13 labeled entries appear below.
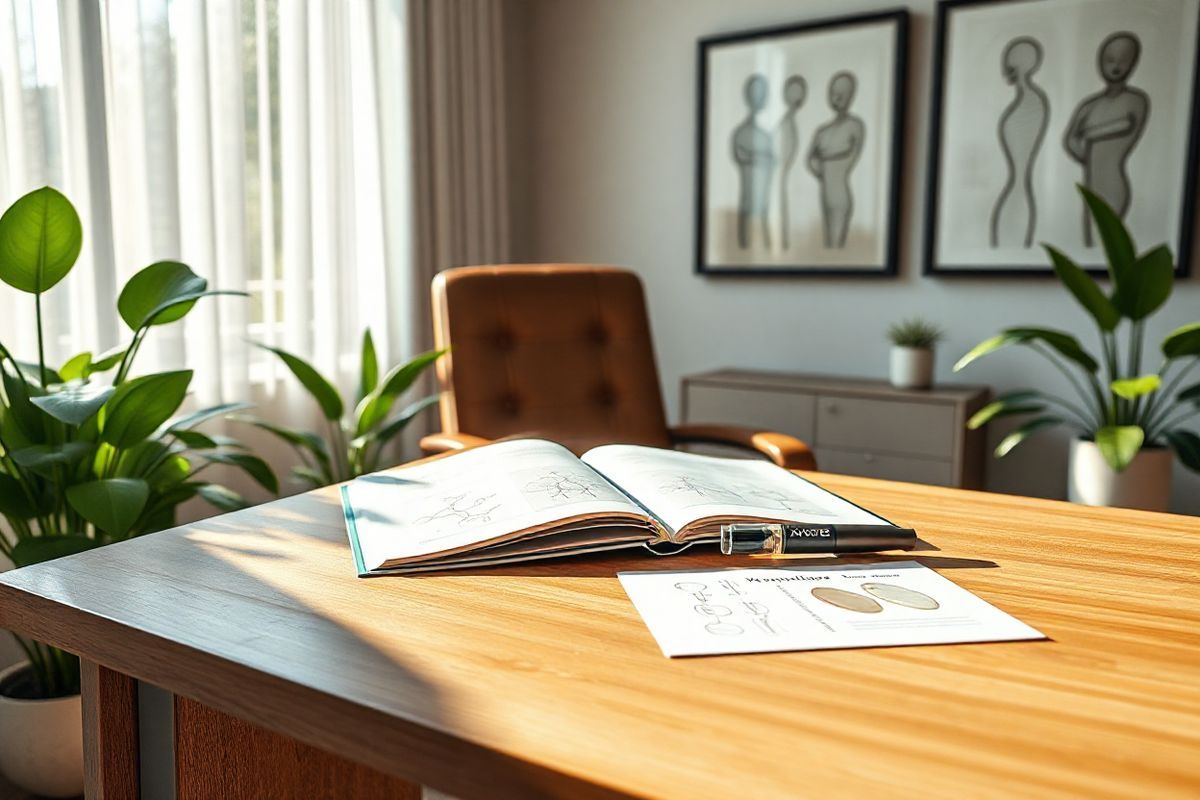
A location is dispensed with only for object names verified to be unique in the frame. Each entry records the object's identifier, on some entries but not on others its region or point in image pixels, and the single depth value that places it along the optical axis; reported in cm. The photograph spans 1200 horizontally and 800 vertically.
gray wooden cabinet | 263
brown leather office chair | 201
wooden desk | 54
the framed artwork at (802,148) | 297
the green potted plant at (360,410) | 224
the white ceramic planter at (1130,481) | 235
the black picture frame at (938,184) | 257
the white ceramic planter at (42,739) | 165
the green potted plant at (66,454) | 148
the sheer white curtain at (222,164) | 211
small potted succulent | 277
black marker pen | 91
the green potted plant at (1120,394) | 224
